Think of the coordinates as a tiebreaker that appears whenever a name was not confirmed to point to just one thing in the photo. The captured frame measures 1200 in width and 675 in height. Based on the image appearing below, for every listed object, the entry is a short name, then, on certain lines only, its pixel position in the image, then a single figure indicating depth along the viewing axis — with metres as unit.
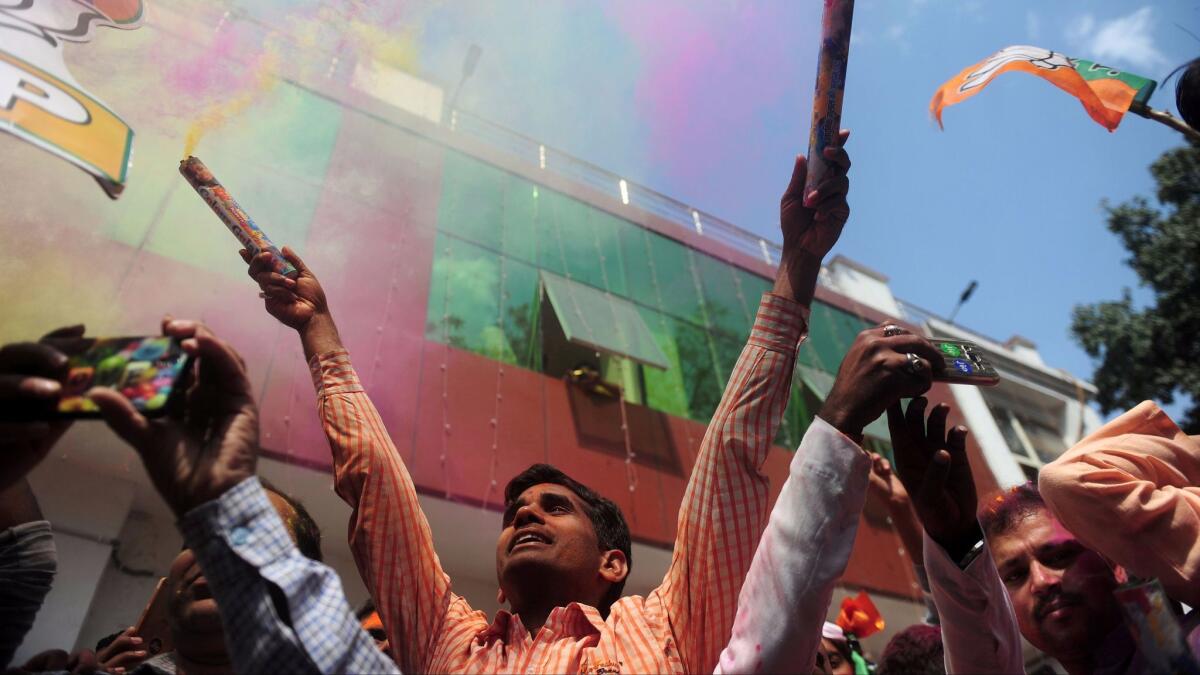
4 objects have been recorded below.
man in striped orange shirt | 1.37
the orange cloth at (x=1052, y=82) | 2.97
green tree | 9.74
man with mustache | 1.56
